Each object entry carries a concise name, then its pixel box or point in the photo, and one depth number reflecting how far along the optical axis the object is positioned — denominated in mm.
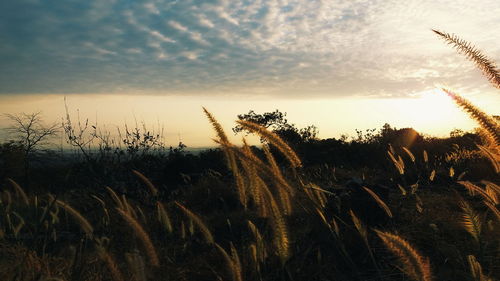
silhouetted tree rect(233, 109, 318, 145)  17706
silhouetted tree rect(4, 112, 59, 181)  14643
